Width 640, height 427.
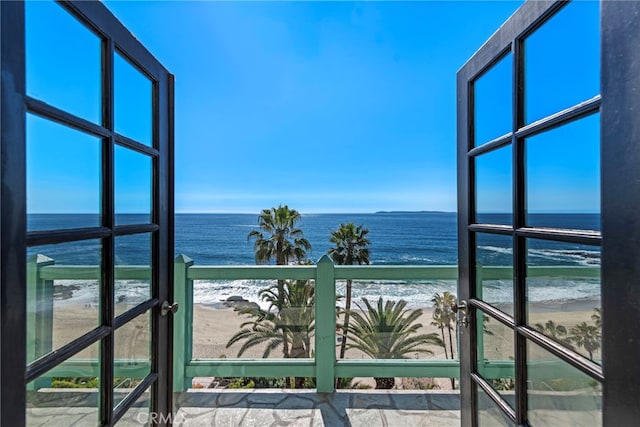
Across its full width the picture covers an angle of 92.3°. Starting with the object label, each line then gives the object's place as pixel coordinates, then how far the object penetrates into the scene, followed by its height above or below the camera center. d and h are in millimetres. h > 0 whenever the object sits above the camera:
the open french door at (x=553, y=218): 645 -5
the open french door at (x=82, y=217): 632 -2
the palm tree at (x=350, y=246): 15414 -1524
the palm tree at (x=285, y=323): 2559 -894
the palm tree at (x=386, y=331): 2551 -961
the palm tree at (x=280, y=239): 14600 -1144
